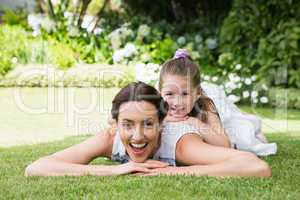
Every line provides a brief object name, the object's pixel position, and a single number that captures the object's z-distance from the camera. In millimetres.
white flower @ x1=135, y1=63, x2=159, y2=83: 9844
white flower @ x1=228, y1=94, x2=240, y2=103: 9523
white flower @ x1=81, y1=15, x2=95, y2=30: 15062
